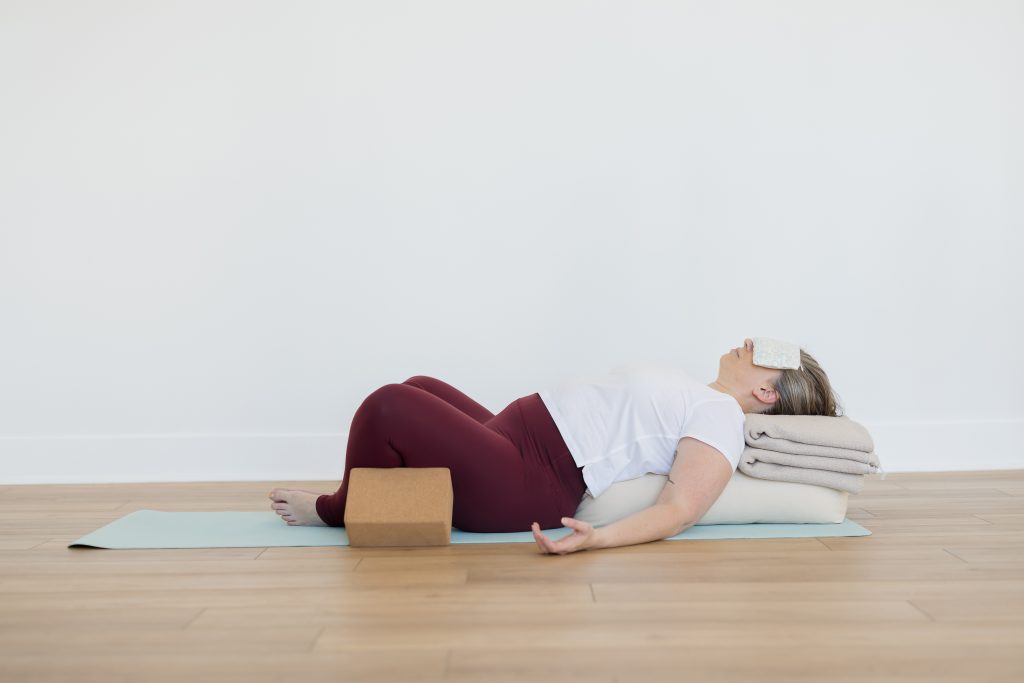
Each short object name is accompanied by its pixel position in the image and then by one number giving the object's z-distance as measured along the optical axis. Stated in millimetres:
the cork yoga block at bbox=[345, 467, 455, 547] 2320
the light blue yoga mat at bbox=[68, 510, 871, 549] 2408
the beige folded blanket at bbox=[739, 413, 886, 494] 2533
